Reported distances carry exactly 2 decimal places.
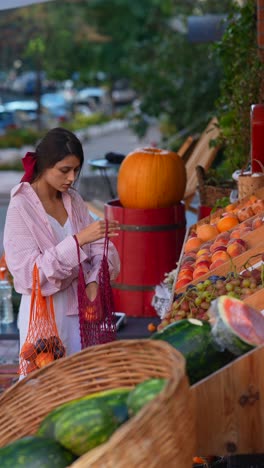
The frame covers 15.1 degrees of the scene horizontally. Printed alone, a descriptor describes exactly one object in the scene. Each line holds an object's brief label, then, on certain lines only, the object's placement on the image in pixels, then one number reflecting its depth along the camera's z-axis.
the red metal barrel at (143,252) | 7.00
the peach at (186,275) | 4.94
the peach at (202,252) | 5.27
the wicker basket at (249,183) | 6.65
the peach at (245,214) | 5.91
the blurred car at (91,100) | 40.18
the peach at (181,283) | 4.83
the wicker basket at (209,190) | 8.48
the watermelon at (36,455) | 2.53
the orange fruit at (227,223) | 5.85
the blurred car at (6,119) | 33.05
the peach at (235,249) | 4.96
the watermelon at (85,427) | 2.57
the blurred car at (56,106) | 35.46
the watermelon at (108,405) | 2.62
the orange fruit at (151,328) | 6.24
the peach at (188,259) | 5.34
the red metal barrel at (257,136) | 7.02
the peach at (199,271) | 4.84
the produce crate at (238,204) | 6.42
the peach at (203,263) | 5.00
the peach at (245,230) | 5.39
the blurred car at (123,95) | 44.33
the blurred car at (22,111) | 33.90
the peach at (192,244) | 5.68
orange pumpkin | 7.25
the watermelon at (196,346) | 3.00
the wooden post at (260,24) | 7.94
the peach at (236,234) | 5.39
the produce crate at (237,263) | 4.68
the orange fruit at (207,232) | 5.80
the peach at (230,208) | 6.39
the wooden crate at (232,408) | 3.01
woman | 4.65
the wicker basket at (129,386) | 2.35
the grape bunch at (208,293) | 4.18
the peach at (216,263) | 4.89
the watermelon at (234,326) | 2.95
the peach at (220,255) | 4.94
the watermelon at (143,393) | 2.54
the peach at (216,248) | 5.18
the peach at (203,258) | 5.08
